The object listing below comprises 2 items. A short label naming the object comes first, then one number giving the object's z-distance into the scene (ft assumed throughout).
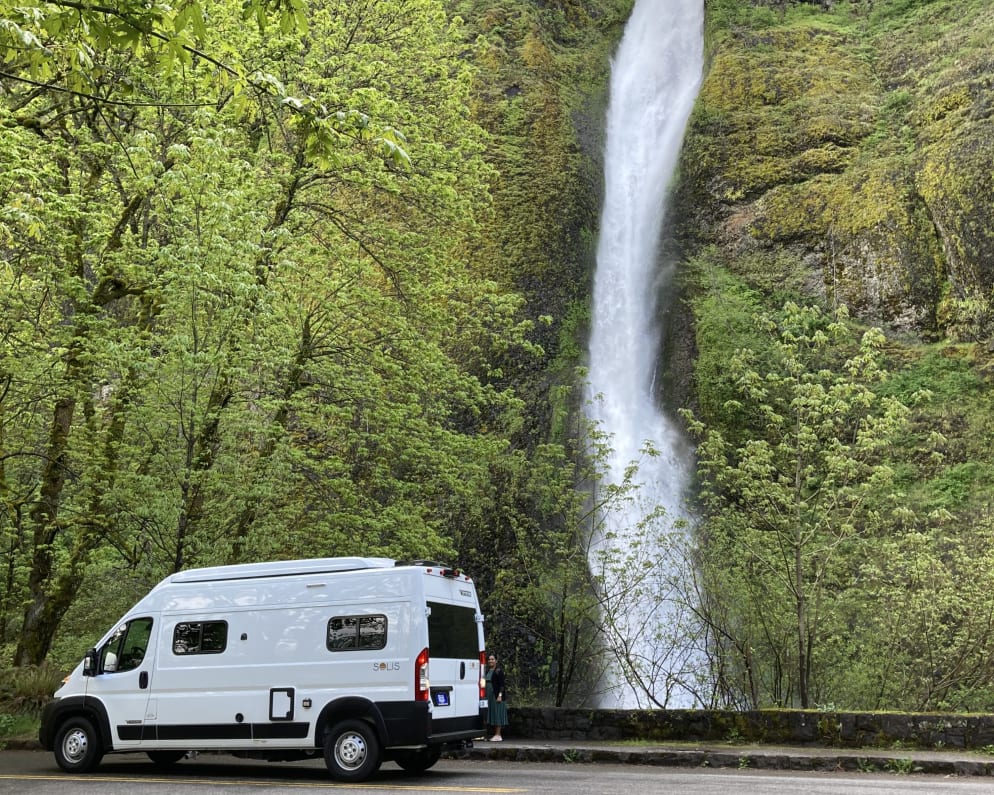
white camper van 31.42
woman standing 46.75
